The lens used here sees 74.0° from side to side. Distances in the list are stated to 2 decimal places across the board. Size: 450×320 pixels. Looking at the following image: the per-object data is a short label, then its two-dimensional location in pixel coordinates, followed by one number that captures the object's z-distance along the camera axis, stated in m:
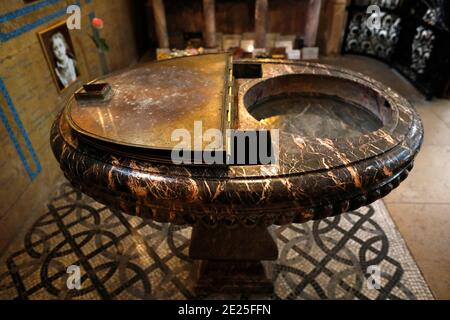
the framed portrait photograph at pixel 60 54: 2.88
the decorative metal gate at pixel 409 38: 4.29
